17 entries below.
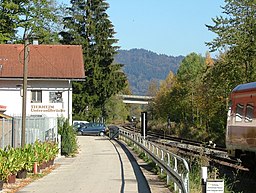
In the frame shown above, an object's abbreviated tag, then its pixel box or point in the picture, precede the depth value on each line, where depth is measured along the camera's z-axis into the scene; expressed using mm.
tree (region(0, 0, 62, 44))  60469
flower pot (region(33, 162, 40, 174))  21828
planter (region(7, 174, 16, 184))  18009
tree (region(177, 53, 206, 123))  63781
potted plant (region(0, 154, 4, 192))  16430
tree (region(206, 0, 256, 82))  45434
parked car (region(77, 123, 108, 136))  62788
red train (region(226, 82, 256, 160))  19016
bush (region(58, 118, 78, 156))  34750
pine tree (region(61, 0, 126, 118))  69000
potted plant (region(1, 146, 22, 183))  17406
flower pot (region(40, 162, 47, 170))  23453
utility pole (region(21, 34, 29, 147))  24516
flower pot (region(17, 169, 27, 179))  19969
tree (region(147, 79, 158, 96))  93938
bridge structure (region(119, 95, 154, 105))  135875
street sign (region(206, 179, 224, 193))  10414
